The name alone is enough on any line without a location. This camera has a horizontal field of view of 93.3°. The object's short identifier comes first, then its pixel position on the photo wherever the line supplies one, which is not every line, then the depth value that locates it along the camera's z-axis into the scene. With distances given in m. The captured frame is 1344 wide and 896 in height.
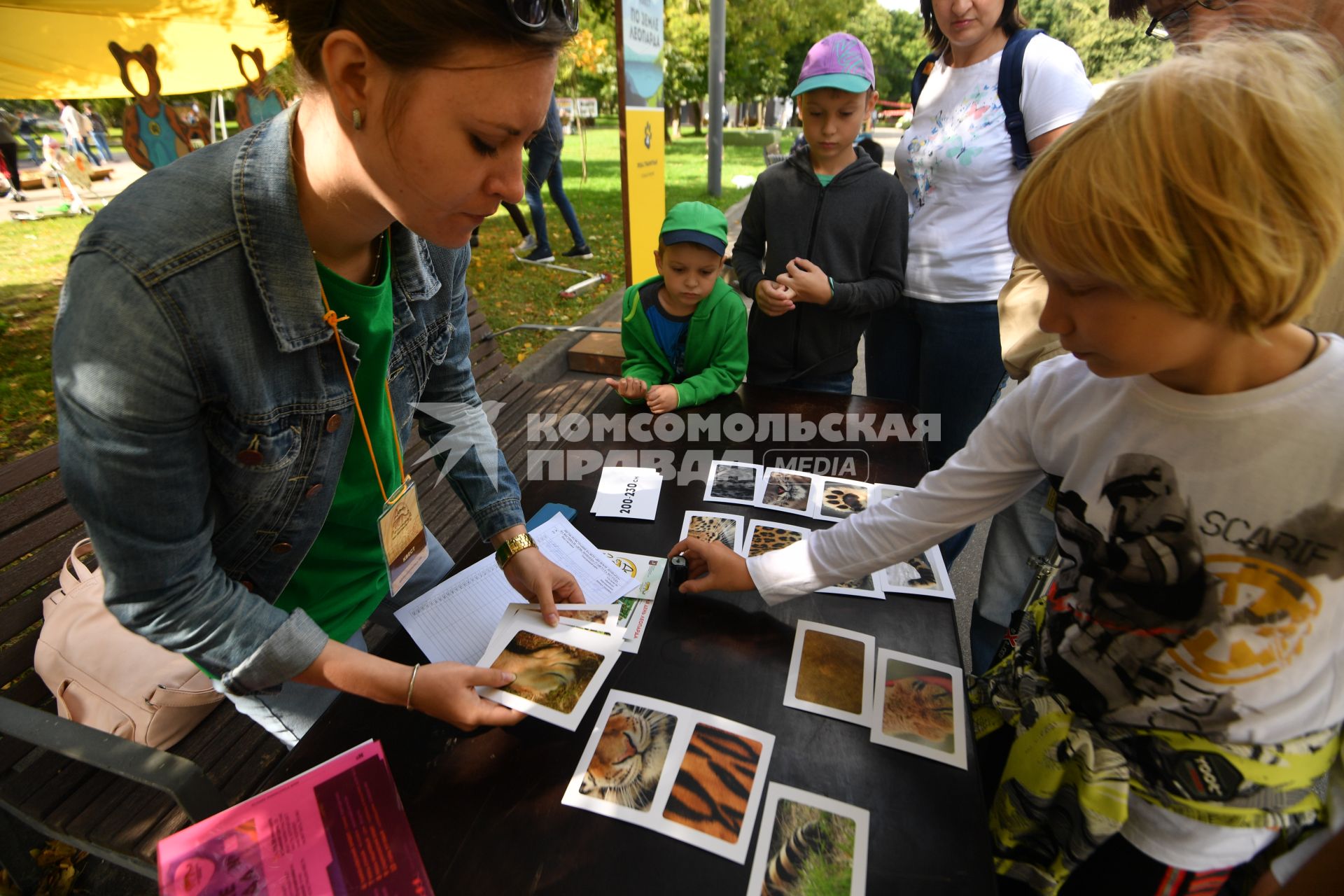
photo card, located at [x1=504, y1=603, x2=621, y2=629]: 1.25
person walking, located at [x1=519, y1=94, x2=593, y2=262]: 5.92
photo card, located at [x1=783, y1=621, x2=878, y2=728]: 1.06
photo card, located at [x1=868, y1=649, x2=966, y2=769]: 1.00
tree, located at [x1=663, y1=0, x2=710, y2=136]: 17.50
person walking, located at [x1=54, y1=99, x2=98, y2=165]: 8.89
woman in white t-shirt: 1.89
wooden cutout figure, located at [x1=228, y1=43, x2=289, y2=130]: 4.36
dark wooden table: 0.84
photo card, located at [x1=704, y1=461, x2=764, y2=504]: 1.65
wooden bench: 1.08
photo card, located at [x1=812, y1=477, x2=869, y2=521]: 1.58
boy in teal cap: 2.12
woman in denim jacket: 0.80
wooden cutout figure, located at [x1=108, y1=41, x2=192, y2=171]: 3.98
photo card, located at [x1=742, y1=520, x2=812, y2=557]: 1.46
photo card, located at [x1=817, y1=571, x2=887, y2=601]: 1.30
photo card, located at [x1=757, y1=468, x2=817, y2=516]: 1.61
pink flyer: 0.83
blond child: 0.70
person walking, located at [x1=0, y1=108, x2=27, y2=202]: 7.99
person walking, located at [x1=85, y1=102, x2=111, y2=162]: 10.31
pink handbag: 1.43
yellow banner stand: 4.77
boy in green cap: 2.09
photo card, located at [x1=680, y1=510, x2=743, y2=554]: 1.49
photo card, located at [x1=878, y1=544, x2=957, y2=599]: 1.31
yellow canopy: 3.71
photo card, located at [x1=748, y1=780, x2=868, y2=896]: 0.83
